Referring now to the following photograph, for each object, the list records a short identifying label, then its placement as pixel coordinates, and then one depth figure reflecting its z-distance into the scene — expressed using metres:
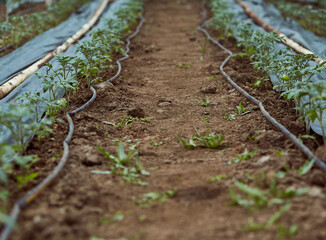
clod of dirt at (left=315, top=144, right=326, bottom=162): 2.63
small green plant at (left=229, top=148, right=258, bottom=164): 2.88
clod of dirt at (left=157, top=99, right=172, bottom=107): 4.36
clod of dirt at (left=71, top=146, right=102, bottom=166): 2.83
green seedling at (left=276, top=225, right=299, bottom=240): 1.90
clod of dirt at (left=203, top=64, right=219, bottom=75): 5.44
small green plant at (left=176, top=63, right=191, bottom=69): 5.87
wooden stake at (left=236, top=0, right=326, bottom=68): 5.47
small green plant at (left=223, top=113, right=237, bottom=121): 3.85
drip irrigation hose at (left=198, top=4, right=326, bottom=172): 2.62
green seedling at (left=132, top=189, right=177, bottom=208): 2.36
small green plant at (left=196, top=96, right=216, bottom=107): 4.31
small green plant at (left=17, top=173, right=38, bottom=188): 2.42
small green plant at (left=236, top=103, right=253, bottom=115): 3.92
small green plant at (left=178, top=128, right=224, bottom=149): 3.19
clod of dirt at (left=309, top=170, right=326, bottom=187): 2.37
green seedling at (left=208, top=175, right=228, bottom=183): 2.58
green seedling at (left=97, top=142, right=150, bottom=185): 2.68
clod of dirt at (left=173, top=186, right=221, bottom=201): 2.38
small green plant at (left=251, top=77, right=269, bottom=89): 4.56
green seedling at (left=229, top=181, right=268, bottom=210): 2.16
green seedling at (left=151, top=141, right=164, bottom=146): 3.35
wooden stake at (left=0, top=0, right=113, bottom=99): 4.34
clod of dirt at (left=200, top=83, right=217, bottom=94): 4.71
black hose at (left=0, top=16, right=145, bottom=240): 1.88
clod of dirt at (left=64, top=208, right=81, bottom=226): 2.06
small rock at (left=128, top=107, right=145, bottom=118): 4.00
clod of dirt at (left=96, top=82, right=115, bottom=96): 4.36
